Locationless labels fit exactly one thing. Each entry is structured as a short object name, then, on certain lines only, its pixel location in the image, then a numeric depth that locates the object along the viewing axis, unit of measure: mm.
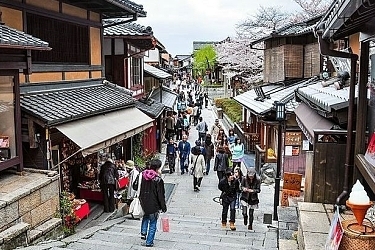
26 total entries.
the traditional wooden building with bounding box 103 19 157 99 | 16703
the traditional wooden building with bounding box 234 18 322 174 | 17375
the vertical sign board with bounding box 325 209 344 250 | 4074
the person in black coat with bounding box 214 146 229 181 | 16078
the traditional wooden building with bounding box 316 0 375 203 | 5023
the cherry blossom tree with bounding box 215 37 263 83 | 36959
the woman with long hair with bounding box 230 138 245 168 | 18125
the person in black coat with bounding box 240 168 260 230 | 10633
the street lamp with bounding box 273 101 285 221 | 12055
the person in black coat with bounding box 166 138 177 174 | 19666
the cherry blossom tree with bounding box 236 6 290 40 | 36656
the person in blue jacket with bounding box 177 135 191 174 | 19281
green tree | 87312
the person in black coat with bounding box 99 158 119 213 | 11594
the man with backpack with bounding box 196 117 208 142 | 25272
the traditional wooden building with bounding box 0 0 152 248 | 8258
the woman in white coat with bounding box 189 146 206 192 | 16323
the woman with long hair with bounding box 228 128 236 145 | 22781
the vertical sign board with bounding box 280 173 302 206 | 11180
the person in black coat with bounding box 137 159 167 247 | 8250
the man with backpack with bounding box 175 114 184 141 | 29397
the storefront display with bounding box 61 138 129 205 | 11547
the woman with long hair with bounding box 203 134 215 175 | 19600
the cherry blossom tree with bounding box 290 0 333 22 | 34375
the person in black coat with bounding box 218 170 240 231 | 10648
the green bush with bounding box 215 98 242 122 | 34175
